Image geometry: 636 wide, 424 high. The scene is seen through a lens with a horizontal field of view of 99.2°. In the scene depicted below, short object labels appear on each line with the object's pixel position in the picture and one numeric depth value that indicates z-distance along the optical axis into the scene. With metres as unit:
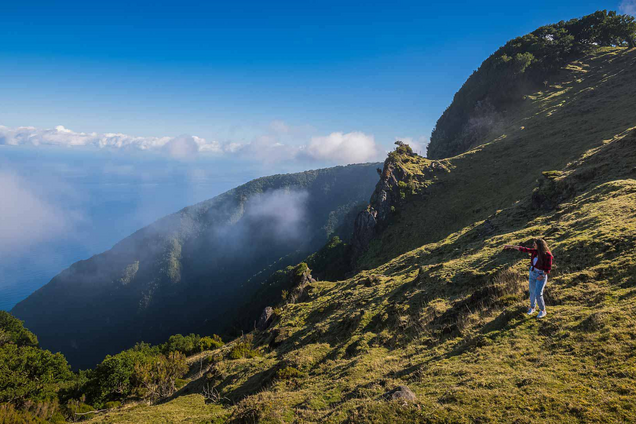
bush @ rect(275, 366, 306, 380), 16.05
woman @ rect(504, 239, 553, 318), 10.40
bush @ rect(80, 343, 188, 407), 31.60
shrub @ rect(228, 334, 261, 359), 25.67
